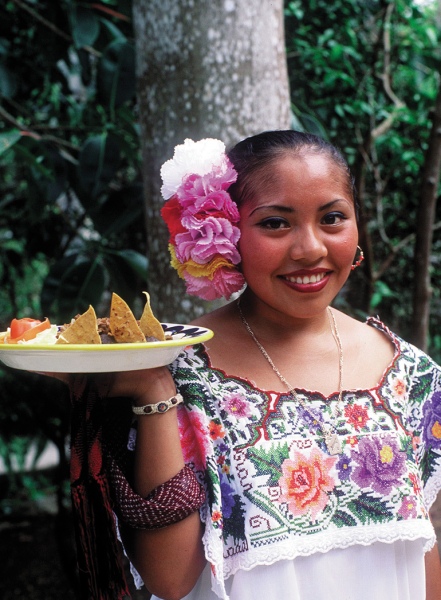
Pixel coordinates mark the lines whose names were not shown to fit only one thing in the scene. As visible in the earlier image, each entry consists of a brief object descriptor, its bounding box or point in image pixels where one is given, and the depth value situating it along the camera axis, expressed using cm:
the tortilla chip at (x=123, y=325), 120
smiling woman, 130
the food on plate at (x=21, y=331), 123
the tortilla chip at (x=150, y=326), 124
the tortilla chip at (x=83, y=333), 116
